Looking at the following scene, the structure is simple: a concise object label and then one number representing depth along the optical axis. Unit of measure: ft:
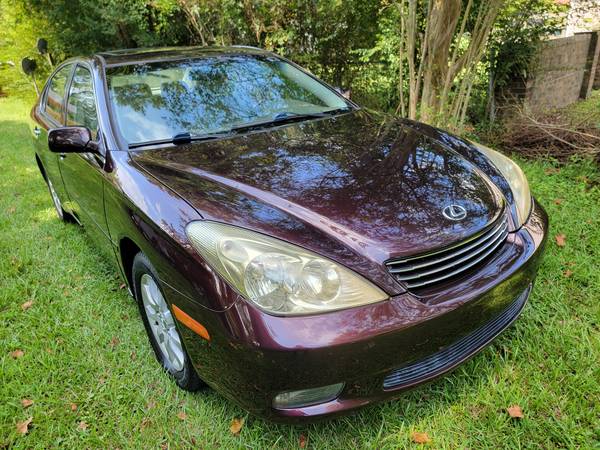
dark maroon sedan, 4.77
